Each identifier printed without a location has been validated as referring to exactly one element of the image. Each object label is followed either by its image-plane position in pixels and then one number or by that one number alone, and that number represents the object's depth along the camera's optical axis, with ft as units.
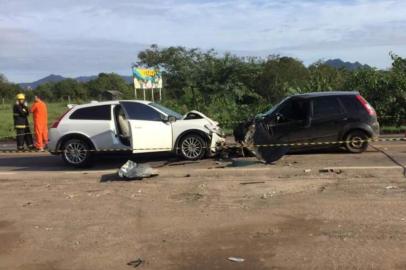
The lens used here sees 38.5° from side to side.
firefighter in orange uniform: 59.98
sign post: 94.53
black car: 45.29
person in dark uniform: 61.16
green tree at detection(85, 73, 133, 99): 234.58
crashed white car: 44.39
